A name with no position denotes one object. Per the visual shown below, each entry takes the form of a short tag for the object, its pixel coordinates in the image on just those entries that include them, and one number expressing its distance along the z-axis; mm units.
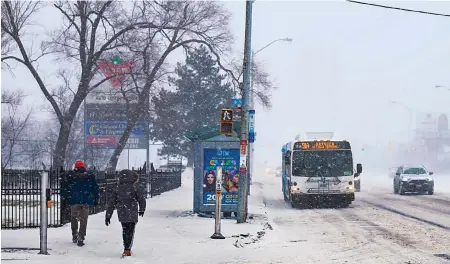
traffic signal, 18266
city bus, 27828
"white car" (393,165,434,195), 37938
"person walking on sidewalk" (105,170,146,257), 12039
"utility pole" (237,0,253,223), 18938
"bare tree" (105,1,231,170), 40381
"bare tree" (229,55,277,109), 40422
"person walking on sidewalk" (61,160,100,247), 13719
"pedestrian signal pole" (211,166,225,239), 15568
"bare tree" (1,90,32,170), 50381
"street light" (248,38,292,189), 40016
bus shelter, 21031
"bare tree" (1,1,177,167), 38281
